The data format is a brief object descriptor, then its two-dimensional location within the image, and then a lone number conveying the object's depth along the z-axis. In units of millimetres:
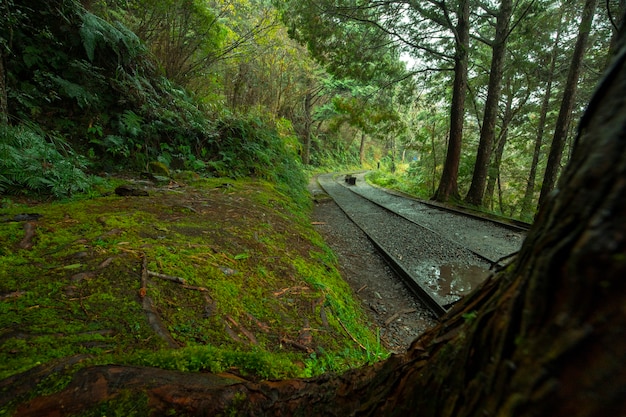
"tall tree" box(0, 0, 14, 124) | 3285
